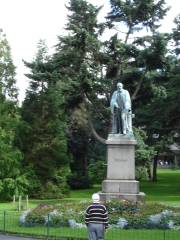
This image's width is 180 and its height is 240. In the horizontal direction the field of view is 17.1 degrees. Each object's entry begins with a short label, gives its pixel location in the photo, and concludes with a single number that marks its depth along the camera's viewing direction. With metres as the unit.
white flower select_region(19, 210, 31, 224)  22.95
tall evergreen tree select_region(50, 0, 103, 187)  47.75
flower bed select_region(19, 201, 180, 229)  21.55
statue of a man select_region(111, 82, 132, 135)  26.97
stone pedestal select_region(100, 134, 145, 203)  26.03
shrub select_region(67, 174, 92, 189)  62.28
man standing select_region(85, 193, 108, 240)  14.38
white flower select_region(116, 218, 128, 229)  21.61
